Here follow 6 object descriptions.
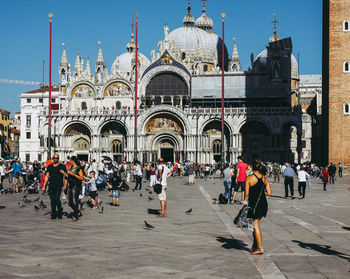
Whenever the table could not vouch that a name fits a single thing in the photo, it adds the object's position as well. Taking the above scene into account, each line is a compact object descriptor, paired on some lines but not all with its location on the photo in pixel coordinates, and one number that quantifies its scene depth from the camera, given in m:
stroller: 22.86
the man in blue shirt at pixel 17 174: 23.07
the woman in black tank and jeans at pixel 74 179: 13.81
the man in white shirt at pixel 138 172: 26.05
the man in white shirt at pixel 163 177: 14.42
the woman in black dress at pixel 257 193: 8.86
